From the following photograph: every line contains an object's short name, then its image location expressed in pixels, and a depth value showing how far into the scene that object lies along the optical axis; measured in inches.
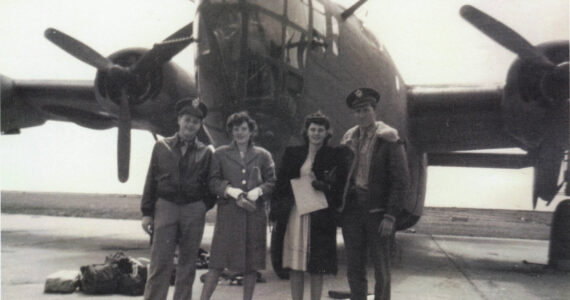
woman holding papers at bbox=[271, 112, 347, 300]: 175.6
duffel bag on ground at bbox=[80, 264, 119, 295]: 212.2
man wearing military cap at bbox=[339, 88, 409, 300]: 170.9
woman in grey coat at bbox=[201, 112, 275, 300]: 172.6
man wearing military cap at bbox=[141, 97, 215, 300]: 171.9
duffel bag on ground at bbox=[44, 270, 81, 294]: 215.0
